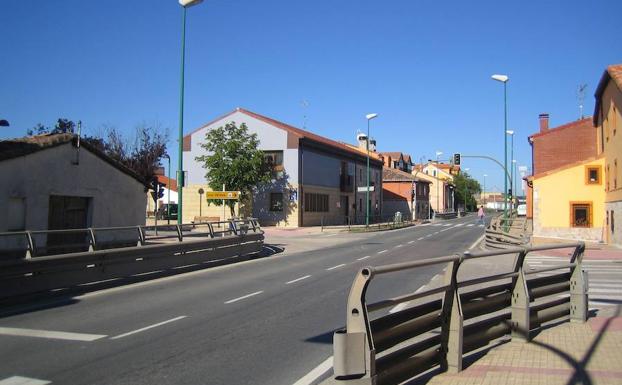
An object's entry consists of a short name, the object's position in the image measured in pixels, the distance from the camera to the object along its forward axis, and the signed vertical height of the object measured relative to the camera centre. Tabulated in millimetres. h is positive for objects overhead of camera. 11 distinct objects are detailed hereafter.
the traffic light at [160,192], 30312 +1347
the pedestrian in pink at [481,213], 48812 +577
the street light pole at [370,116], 45781 +8422
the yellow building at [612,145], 26953 +4081
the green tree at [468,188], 121062 +7468
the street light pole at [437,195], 96888 +4235
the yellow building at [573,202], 32312 +1106
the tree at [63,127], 48978 +7871
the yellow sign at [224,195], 27672 +1078
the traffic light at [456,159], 42962 +4701
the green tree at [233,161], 41969 +4277
